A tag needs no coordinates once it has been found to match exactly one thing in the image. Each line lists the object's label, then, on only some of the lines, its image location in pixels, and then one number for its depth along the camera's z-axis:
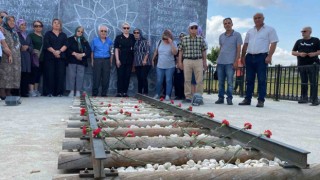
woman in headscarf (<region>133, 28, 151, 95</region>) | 6.83
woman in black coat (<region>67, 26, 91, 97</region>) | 6.76
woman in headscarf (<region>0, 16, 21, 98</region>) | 5.42
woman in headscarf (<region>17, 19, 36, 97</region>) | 6.05
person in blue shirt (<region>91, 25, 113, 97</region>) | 6.87
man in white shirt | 5.25
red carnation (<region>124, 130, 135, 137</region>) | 2.21
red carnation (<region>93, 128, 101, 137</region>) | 1.91
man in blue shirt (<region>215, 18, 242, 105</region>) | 5.57
